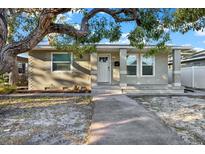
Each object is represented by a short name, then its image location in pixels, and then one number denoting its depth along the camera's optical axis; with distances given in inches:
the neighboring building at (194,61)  375.0
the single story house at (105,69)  321.8
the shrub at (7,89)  292.9
